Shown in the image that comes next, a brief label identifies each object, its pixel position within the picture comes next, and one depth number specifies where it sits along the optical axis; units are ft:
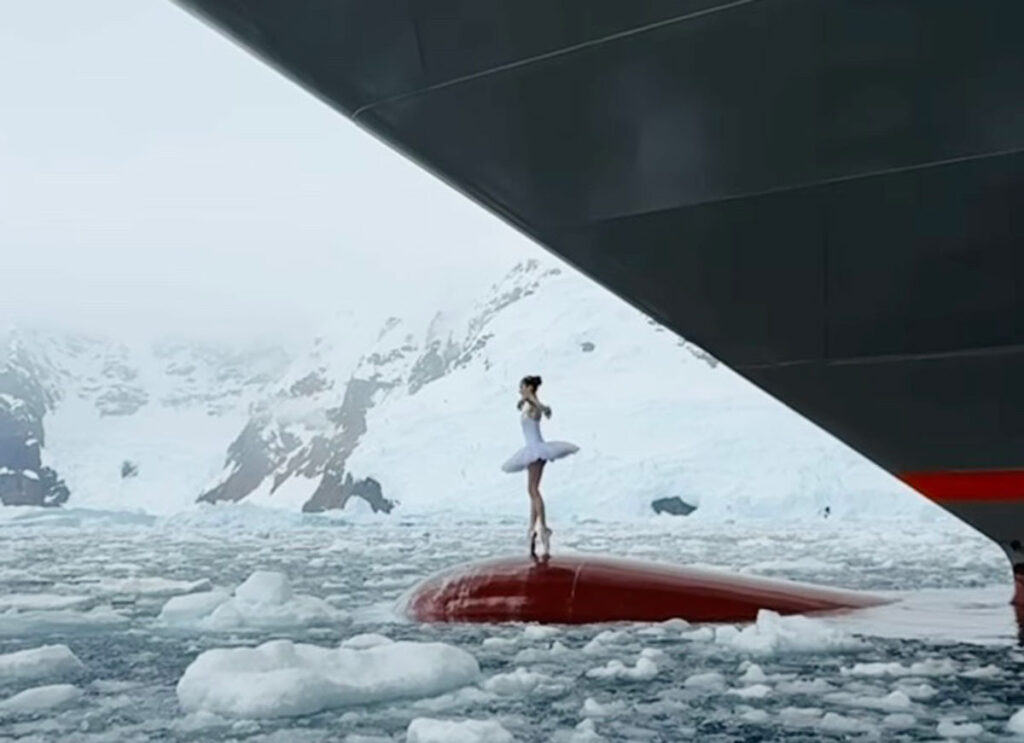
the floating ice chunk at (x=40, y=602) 28.35
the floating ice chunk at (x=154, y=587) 32.24
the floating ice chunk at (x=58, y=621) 22.85
